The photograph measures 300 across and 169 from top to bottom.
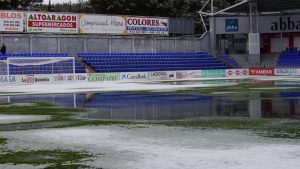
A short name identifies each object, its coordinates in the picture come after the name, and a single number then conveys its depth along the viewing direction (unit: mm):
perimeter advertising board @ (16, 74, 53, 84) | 48781
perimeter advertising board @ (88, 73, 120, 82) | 53412
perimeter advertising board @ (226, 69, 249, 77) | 65250
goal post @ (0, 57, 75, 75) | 49781
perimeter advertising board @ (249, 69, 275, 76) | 65438
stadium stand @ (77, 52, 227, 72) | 58781
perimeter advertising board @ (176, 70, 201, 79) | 61062
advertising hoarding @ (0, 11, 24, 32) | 53688
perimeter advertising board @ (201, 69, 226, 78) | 62781
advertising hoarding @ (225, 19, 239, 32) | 72375
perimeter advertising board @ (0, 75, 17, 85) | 48156
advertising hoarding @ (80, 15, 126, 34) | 60281
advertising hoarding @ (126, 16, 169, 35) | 64250
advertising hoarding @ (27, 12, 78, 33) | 55781
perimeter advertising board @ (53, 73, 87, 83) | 50919
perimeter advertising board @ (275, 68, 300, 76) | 64562
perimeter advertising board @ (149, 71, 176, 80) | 59219
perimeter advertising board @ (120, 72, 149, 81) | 56531
